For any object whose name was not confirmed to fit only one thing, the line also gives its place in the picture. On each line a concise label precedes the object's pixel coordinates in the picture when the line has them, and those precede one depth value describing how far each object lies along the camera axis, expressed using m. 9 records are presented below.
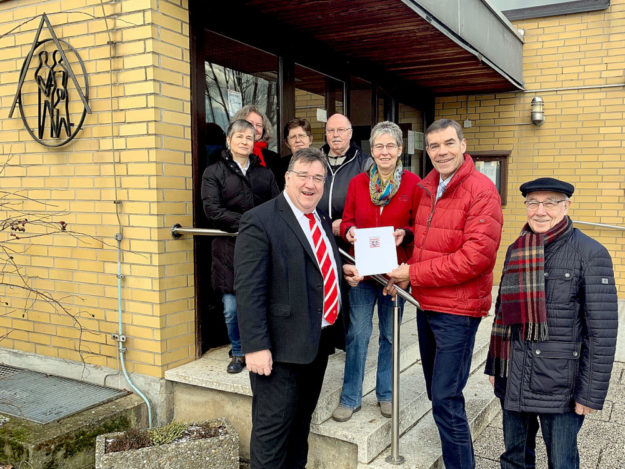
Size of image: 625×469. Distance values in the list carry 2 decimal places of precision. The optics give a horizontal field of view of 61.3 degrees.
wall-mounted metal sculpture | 3.54
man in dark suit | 2.29
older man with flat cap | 2.15
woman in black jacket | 3.26
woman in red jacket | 2.94
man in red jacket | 2.47
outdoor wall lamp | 6.96
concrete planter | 2.75
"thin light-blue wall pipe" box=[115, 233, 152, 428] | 3.49
